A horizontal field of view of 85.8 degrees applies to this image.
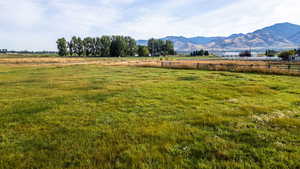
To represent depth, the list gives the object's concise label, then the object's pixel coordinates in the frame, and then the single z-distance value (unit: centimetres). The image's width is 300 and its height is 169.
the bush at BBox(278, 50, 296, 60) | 5448
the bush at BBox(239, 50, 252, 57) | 9089
